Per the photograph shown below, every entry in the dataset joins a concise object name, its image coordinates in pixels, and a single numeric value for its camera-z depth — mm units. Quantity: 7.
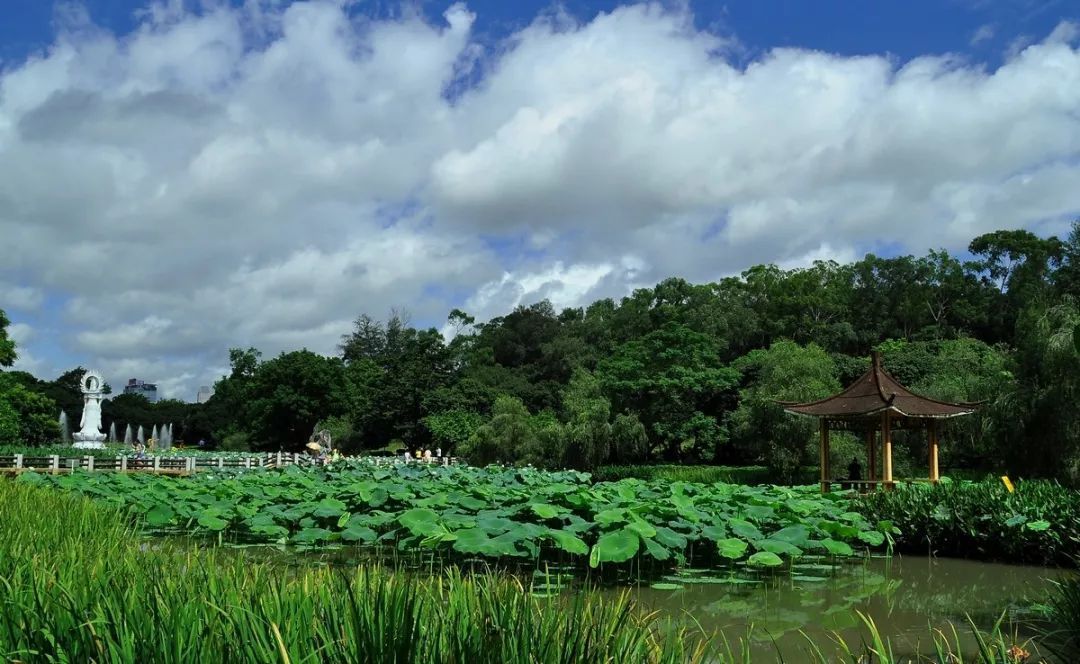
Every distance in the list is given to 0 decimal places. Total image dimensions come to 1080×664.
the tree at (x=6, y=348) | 32847
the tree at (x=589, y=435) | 34438
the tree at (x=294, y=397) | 58875
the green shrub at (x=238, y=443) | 62719
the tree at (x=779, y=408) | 27714
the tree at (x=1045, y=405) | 18719
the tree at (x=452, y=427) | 45250
